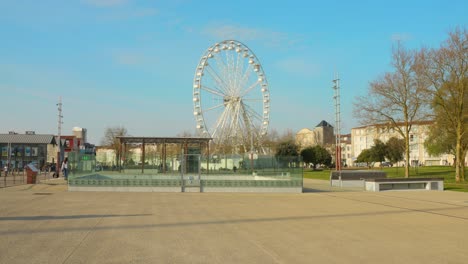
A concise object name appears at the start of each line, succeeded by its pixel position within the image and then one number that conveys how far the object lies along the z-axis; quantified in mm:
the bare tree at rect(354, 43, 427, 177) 43250
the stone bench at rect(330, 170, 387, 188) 38812
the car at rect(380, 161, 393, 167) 127275
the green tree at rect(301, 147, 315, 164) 95500
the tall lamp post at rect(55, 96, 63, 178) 54731
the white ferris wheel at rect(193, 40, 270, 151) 50906
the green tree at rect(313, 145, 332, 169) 95188
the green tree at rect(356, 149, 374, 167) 93656
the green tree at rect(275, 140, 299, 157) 91938
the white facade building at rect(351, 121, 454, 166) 132875
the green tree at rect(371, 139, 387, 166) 91188
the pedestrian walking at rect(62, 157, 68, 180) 38641
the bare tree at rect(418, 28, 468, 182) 41688
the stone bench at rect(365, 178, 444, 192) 31719
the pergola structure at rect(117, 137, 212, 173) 40156
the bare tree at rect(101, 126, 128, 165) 98350
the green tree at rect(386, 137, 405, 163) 89062
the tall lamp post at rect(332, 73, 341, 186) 41694
